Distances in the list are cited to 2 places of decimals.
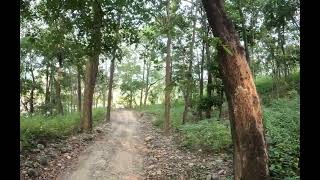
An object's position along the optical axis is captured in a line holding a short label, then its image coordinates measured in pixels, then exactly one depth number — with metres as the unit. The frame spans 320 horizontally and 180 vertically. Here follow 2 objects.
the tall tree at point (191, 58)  14.07
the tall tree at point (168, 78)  13.39
